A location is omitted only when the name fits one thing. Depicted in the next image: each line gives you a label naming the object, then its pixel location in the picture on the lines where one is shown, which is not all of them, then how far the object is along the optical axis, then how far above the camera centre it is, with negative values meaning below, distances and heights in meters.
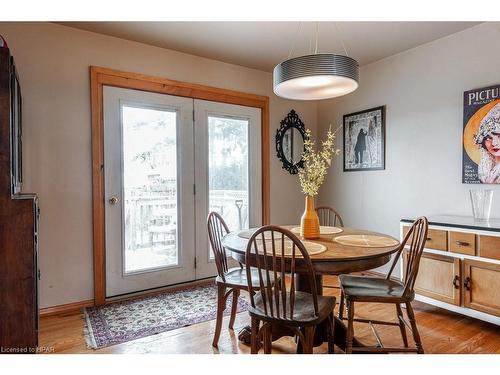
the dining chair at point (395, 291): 1.88 -0.66
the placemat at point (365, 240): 1.99 -0.37
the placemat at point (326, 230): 2.39 -0.36
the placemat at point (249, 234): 2.20 -0.35
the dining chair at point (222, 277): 2.14 -0.63
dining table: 1.67 -0.38
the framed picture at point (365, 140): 3.62 +0.50
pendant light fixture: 1.83 +0.63
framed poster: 2.67 +0.38
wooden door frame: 2.90 +0.42
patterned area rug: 2.36 -1.06
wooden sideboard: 2.31 -0.65
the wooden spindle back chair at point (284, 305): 1.59 -0.64
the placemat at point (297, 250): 1.75 -0.37
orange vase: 2.19 -0.26
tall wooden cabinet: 1.77 -0.40
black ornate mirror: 4.12 +0.54
